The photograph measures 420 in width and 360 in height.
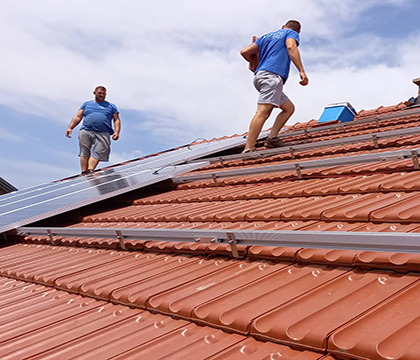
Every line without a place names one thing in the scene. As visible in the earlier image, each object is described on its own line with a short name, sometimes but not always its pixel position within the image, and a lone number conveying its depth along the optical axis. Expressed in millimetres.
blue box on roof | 7375
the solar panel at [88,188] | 4930
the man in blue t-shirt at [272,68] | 5391
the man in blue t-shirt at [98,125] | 7348
